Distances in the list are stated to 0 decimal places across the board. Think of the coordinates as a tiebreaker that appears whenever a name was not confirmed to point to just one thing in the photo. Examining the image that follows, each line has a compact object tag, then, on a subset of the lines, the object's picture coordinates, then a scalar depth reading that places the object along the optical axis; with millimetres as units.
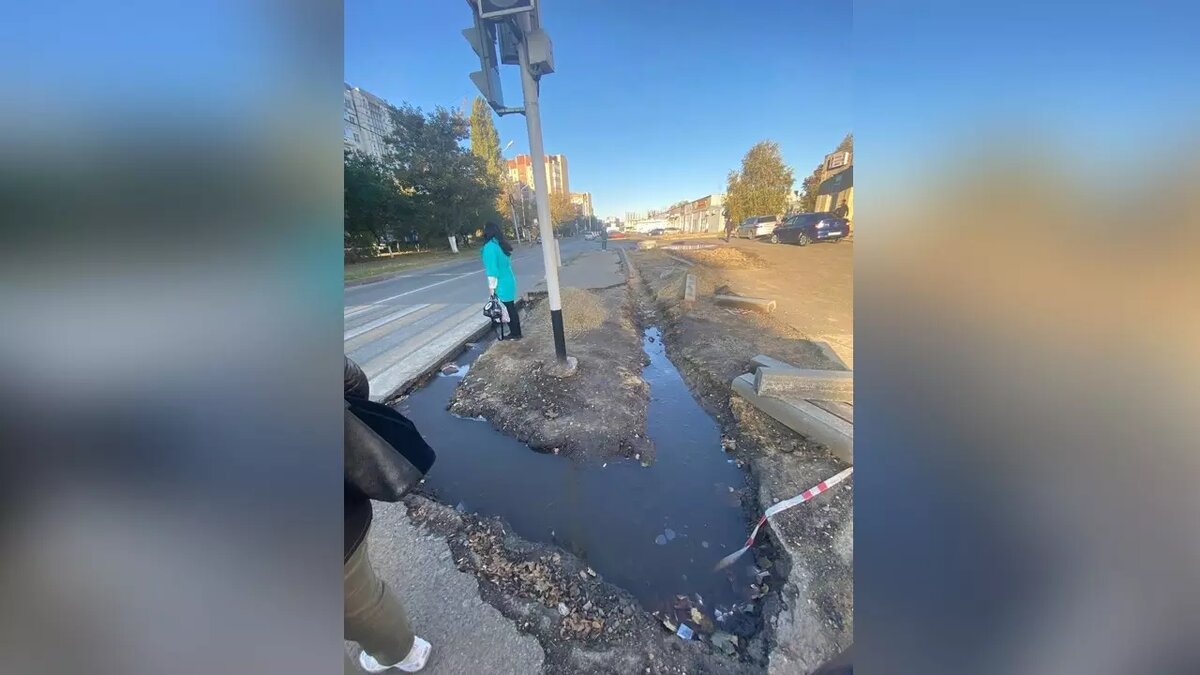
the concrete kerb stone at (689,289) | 9086
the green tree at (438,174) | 15023
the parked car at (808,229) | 15758
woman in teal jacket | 5723
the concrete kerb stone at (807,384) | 3773
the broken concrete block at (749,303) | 8211
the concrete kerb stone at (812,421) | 3195
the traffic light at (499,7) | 3723
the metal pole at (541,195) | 4188
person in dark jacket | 1155
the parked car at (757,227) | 20609
